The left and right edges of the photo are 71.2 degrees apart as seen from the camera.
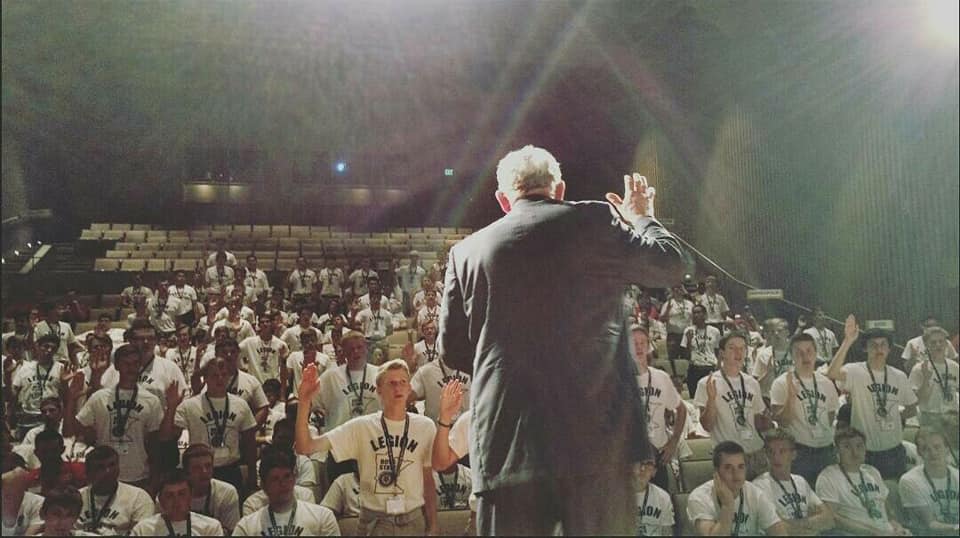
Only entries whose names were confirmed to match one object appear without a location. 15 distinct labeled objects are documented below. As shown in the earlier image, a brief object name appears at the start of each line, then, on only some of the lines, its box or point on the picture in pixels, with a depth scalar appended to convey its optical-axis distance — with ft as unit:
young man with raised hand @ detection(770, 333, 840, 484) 12.27
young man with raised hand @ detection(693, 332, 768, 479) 12.62
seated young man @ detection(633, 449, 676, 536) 10.44
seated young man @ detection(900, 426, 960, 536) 9.09
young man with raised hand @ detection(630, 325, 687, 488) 12.16
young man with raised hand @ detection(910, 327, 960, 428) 10.45
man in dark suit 4.30
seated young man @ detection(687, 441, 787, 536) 10.15
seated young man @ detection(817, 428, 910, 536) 10.50
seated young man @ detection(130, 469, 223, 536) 9.62
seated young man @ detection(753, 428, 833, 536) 10.66
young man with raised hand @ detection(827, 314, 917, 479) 12.16
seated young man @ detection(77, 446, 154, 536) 9.98
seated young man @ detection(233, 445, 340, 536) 9.96
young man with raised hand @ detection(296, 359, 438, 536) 9.68
